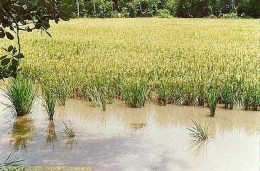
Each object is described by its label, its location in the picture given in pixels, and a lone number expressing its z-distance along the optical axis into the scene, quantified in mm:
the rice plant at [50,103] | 5297
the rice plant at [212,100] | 5484
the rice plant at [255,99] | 5754
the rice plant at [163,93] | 6117
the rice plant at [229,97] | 5828
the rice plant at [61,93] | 6086
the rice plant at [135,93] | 5938
